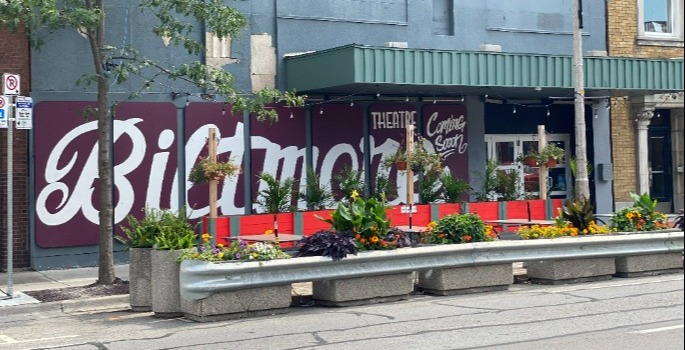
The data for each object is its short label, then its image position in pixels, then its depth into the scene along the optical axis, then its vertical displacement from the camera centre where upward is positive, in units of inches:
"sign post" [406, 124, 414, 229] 709.3 +7.0
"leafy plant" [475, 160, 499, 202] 829.8 -1.8
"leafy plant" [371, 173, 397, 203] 788.0 -2.9
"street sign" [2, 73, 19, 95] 528.4 +59.8
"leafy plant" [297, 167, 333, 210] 745.0 -6.5
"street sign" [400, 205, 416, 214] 743.7 -19.6
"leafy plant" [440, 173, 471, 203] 796.6 -3.8
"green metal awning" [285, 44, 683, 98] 704.4 +88.7
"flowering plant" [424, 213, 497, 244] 524.7 -26.3
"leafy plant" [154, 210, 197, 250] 467.2 -22.9
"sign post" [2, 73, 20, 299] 527.5 +37.0
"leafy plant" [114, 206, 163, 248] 480.4 -22.1
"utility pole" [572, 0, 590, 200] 725.3 +61.8
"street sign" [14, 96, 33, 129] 533.0 +44.4
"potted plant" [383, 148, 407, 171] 733.3 +18.9
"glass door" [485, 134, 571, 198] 887.7 +24.5
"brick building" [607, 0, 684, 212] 930.7 +85.1
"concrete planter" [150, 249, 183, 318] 462.0 -47.3
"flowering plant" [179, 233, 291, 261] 454.3 -31.8
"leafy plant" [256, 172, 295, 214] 716.7 -6.2
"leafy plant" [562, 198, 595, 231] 582.9 -20.7
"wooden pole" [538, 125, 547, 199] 795.4 +10.5
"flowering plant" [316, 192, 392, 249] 492.1 -19.8
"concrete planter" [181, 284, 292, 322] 445.7 -56.1
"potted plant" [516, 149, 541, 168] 800.9 +20.1
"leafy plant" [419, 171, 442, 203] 797.9 -5.0
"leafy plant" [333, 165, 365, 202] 761.6 +2.5
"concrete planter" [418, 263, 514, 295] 515.5 -52.9
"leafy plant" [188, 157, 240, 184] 633.0 +11.3
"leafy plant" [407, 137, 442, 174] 714.8 +17.6
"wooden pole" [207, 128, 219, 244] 636.7 -3.1
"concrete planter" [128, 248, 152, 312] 481.1 -46.1
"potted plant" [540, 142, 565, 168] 794.8 +22.7
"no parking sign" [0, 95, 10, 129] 530.9 +45.3
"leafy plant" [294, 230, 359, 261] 471.8 -30.0
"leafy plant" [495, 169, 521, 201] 832.9 -2.9
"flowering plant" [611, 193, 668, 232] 590.2 -23.8
